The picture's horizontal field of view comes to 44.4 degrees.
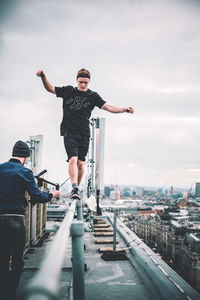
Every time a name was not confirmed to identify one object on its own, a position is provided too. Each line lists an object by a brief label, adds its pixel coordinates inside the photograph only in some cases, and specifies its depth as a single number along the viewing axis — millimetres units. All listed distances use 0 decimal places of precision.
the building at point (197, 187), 197125
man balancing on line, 5055
